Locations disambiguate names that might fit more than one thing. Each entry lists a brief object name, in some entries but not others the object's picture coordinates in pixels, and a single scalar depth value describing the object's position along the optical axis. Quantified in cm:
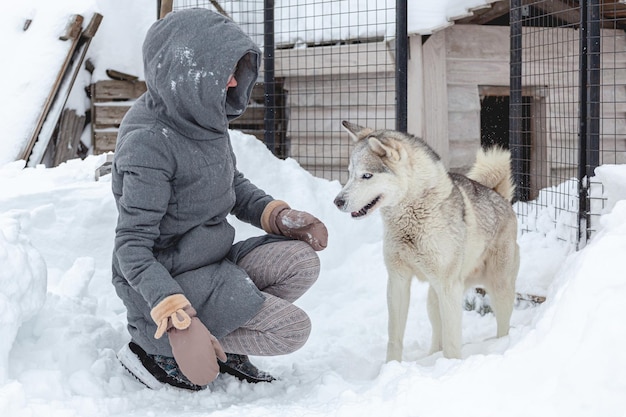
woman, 278
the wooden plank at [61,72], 750
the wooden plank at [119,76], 834
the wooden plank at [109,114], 826
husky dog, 359
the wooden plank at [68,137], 810
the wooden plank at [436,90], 721
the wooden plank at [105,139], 825
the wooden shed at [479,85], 721
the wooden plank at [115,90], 831
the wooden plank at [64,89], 763
